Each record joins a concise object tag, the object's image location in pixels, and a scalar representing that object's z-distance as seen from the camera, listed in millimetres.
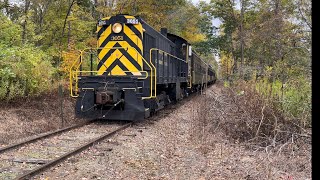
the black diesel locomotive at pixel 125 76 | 9023
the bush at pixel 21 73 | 9828
